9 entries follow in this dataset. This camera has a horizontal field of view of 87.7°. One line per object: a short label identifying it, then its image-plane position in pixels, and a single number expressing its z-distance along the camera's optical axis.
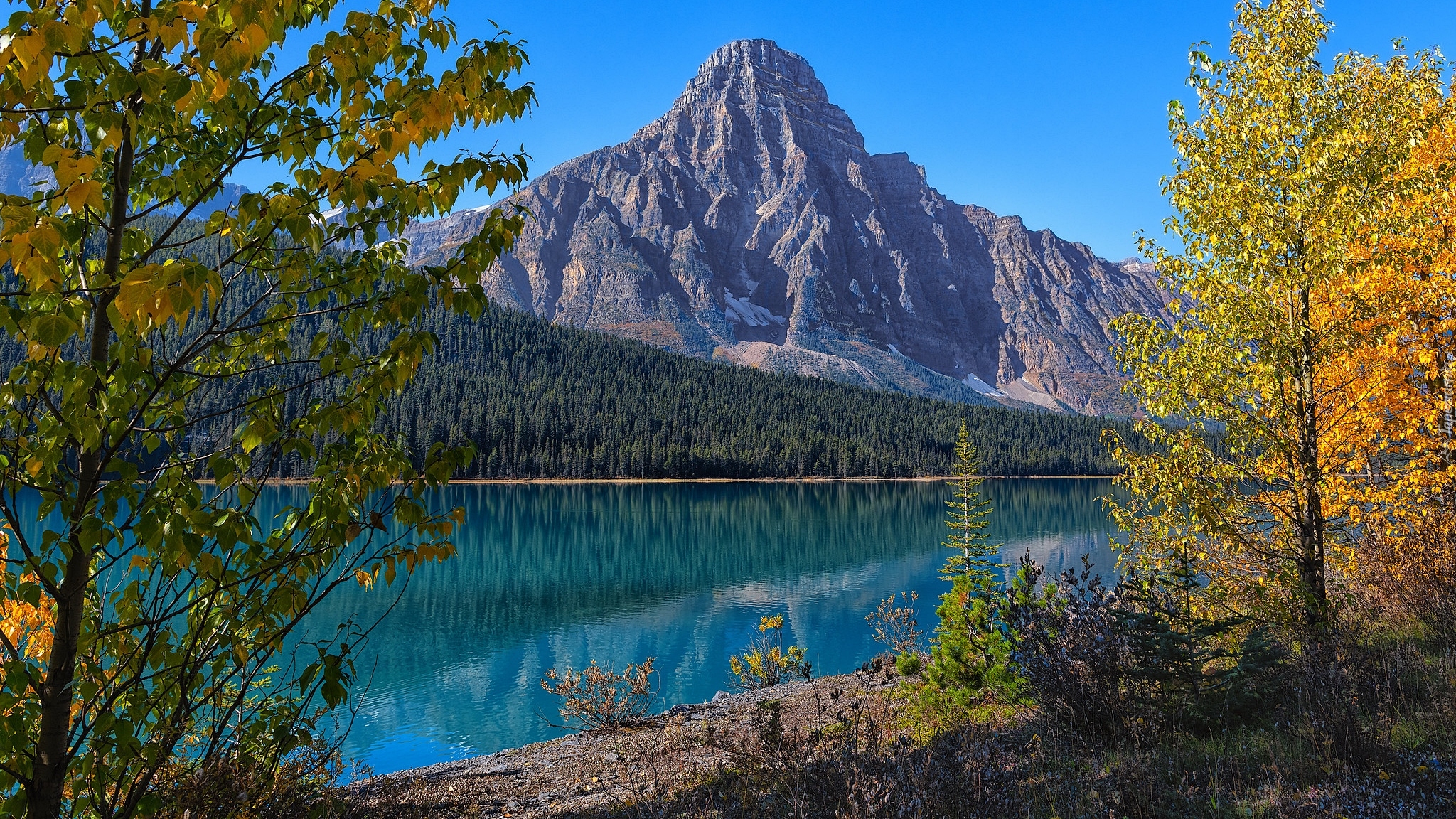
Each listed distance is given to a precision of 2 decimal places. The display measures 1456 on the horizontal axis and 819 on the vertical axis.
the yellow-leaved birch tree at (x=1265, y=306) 9.47
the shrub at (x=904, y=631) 17.22
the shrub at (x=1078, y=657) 7.20
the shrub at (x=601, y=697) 14.51
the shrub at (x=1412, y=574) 9.95
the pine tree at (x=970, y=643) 10.44
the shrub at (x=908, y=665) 13.05
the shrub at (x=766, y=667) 18.81
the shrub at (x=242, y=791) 4.37
